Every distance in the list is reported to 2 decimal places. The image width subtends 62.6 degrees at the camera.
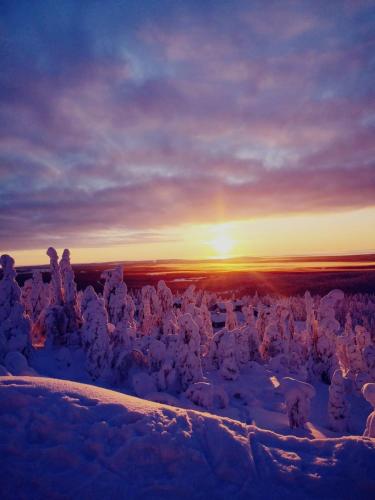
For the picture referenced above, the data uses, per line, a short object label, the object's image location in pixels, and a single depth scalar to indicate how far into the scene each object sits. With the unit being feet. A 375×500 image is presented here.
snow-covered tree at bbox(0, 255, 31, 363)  48.75
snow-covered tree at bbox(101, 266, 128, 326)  63.98
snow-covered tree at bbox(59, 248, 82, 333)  61.98
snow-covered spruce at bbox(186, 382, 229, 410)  42.29
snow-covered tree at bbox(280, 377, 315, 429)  38.20
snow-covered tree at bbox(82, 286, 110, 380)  50.31
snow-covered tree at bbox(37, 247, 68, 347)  59.00
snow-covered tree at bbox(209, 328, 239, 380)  58.13
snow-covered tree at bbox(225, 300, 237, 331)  85.66
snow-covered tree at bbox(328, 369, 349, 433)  39.29
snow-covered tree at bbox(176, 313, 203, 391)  48.80
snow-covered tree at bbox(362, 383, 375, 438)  21.84
